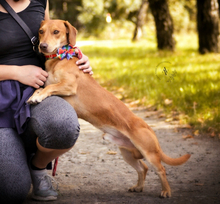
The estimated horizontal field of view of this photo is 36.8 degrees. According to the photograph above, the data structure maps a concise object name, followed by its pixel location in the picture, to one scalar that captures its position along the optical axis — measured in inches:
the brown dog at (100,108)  106.3
